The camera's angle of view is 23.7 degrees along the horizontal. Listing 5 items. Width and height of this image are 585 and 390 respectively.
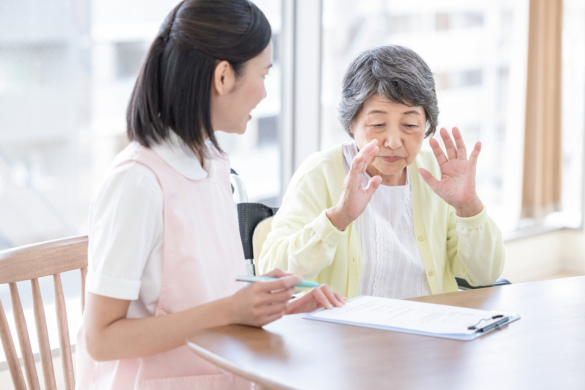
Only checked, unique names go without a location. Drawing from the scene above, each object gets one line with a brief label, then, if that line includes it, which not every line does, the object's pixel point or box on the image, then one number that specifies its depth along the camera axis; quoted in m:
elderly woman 2.90
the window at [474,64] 4.68
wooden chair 2.50
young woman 2.32
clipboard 2.34
